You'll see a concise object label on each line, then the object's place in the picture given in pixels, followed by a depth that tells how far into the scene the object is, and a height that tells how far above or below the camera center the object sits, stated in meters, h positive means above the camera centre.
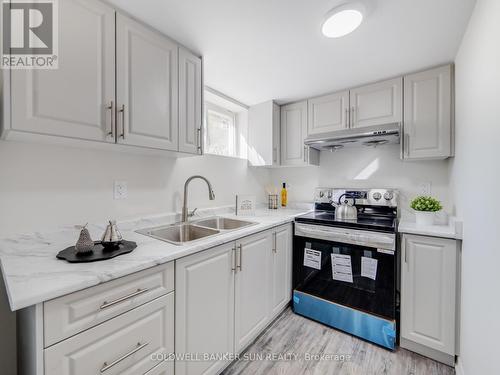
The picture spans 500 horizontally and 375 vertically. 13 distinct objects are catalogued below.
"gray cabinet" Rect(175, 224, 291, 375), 1.11 -0.70
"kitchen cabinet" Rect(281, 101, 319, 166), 2.39 +0.55
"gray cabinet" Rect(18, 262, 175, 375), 0.69 -0.54
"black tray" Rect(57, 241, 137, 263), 0.89 -0.30
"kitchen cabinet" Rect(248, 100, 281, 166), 2.43 +0.59
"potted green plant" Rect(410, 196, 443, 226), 1.70 -0.18
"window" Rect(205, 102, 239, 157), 2.29 +0.61
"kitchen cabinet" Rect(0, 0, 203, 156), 0.93 +0.49
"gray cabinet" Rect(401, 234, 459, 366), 1.42 -0.75
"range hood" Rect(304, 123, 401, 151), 1.77 +0.43
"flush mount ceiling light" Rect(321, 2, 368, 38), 1.13 +0.93
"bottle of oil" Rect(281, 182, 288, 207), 2.74 -0.14
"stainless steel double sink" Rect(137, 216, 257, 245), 1.54 -0.34
